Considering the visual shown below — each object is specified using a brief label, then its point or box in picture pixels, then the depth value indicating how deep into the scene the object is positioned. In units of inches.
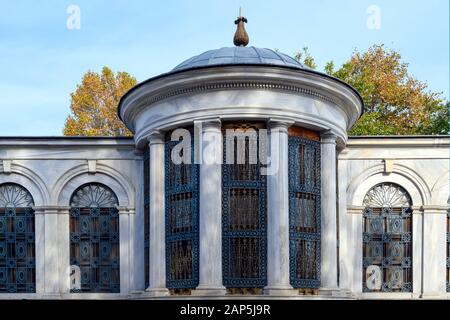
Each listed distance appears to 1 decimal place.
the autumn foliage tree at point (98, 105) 1724.9
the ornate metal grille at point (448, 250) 909.2
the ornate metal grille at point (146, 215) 864.9
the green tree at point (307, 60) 1589.6
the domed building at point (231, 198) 767.7
